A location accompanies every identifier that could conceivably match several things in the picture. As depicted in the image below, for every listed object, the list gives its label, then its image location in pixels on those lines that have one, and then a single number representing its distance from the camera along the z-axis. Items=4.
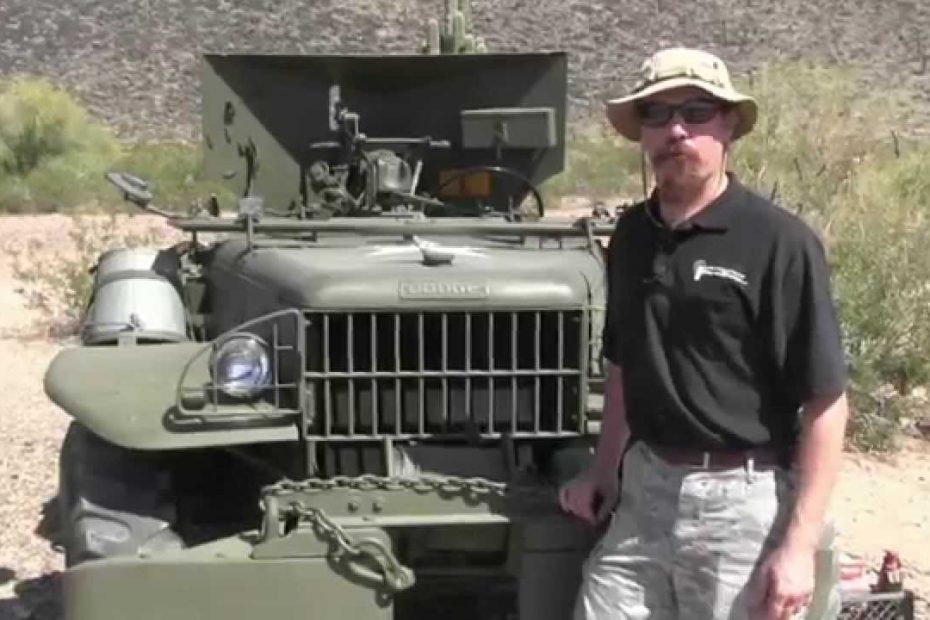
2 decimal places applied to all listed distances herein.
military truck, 4.71
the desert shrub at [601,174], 24.59
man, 4.09
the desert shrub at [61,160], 24.20
